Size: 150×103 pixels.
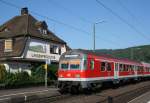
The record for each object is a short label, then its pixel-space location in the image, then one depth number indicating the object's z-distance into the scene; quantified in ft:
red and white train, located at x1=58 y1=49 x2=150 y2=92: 42.07
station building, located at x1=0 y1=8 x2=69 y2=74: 71.18
